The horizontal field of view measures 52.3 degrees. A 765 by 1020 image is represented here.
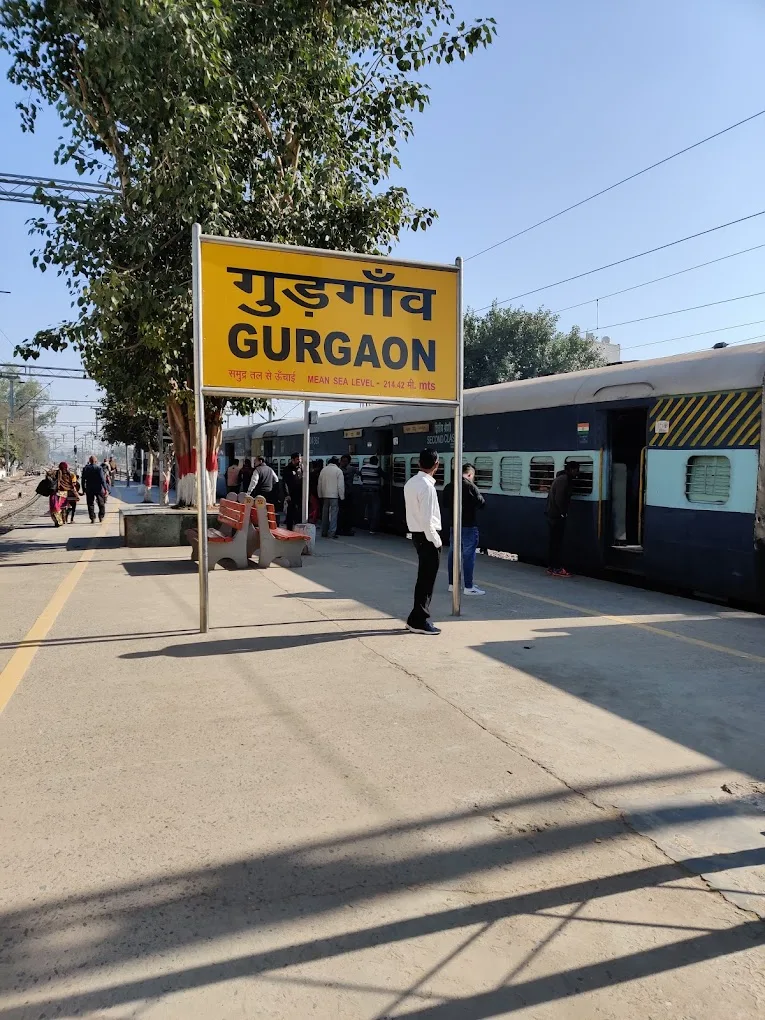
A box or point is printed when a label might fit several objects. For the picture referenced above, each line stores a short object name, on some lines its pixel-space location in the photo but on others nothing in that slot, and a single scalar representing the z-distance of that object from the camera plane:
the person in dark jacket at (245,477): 20.96
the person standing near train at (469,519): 9.07
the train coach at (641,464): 8.67
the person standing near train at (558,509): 10.86
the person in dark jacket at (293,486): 16.61
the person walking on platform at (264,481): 16.25
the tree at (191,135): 10.76
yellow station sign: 7.29
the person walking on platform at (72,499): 19.48
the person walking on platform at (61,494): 18.88
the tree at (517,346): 44.81
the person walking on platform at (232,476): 21.56
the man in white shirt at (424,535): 7.21
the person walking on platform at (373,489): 17.64
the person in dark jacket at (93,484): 19.03
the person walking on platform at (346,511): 16.98
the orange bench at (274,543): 11.77
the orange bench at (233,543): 11.67
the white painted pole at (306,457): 13.84
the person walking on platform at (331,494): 15.71
